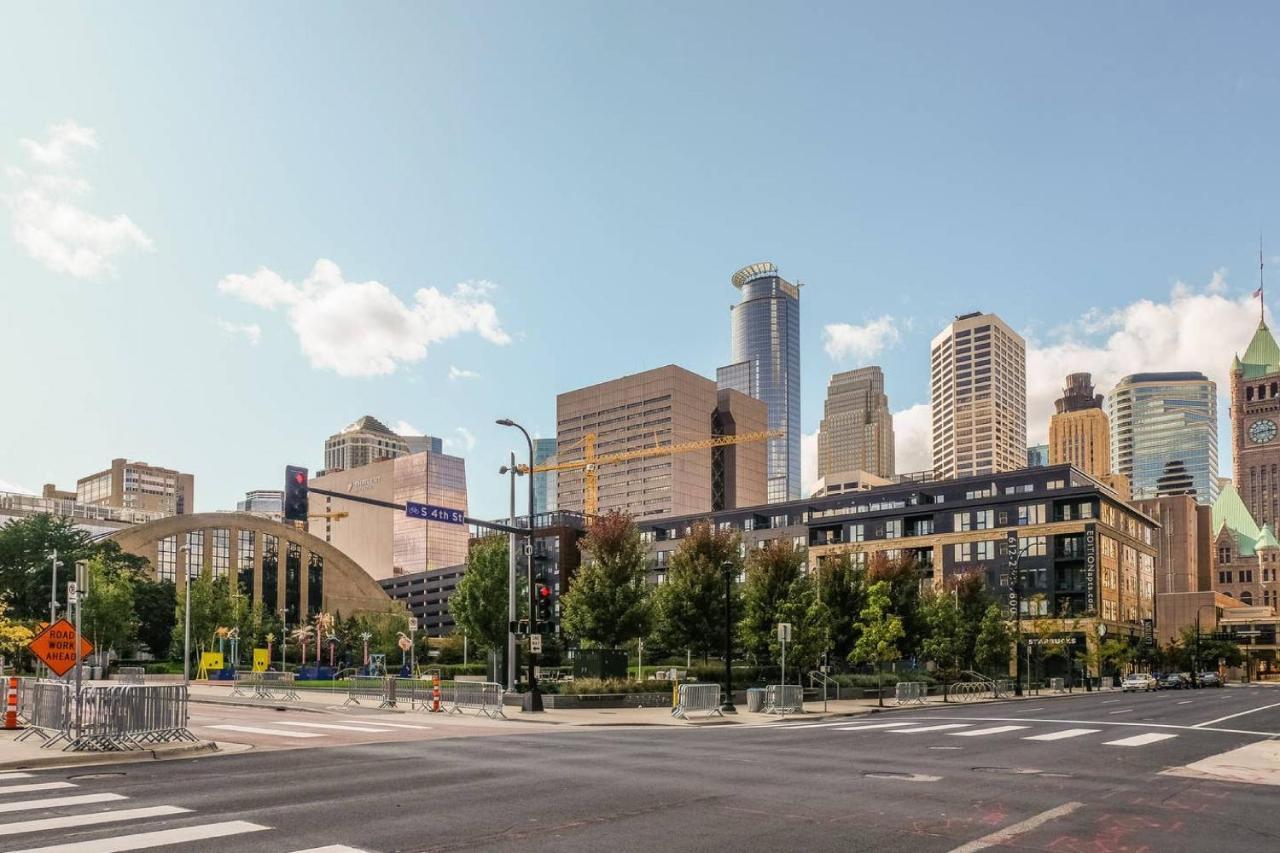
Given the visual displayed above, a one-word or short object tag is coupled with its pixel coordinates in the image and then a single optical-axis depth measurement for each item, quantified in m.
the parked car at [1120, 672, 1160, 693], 85.88
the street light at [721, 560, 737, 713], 37.65
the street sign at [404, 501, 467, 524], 33.22
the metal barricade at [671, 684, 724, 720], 36.80
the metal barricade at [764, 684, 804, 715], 40.98
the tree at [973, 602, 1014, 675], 67.88
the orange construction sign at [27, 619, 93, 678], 21.98
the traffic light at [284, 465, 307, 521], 28.17
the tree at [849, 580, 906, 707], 53.69
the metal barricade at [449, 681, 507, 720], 35.56
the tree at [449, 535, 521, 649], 63.84
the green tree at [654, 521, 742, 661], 54.88
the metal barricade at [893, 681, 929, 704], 50.93
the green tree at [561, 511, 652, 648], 49.22
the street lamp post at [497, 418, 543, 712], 36.22
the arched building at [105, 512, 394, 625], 130.75
